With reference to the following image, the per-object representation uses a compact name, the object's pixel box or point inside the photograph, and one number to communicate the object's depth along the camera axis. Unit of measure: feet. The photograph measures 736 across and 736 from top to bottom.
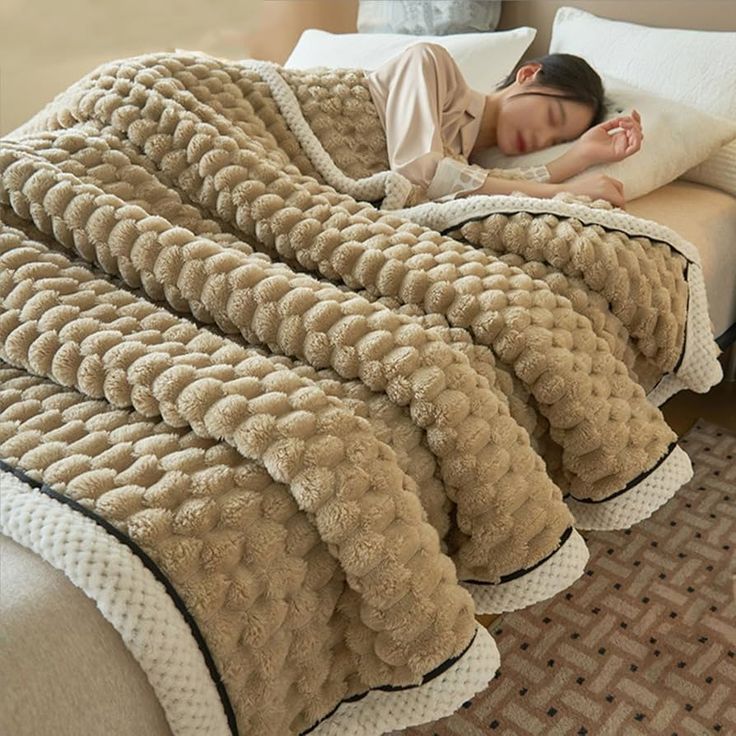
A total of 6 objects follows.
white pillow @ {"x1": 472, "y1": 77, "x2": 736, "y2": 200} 5.10
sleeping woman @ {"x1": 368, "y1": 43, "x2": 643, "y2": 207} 4.63
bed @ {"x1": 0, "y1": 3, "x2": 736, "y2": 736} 1.86
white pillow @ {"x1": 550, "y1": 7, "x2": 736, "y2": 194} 5.59
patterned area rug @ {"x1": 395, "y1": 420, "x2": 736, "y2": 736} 3.81
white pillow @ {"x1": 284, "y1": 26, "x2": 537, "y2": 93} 6.40
